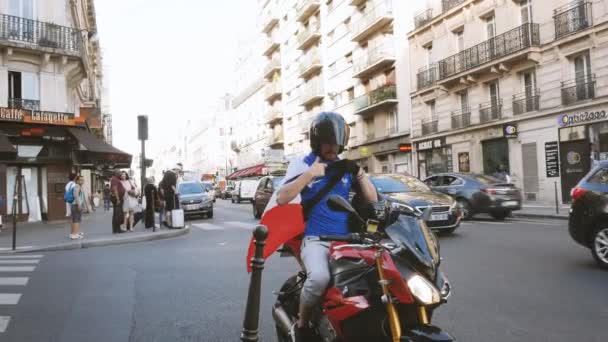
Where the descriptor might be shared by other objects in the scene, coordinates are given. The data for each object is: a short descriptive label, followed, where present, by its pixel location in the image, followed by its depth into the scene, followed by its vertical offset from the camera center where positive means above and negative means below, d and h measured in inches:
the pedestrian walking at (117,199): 557.0 -9.9
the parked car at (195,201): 799.7 -22.9
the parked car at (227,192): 1986.6 -25.6
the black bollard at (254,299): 126.3 -28.6
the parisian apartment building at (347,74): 1268.5 +326.6
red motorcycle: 94.0 -19.7
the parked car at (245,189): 1503.4 -13.0
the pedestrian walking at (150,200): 604.7 -13.5
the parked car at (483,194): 587.2 -22.2
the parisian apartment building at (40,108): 745.0 +128.0
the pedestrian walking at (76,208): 481.1 -15.5
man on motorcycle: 115.8 -1.3
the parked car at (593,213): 265.1 -22.2
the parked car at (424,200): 412.2 -17.8
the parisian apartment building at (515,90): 784.9 +153.2
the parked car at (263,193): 709.8 -12.5
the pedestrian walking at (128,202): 574.6 -14.1
